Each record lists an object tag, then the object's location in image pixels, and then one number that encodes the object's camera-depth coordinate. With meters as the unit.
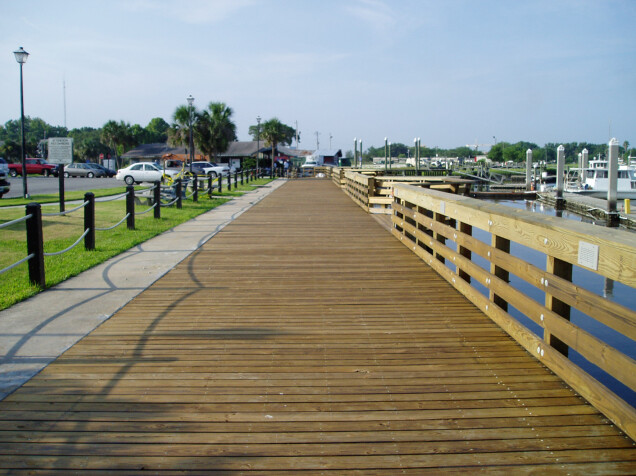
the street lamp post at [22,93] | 19.81
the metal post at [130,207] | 12.80
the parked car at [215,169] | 48.04
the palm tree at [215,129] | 67.88
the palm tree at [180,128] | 63.81
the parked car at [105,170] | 50.72
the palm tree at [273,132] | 72.38
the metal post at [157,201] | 15.05
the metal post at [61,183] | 15.34
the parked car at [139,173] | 36.94
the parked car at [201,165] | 49.88
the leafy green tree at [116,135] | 85.56
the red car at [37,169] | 48.88
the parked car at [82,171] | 49.53
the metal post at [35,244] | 6.89
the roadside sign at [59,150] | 14.68
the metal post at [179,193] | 18.53
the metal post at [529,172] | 49.16
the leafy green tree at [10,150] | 78.81
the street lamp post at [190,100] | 32.36
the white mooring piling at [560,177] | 35.44
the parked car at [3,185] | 21.66
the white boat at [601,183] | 41.25
